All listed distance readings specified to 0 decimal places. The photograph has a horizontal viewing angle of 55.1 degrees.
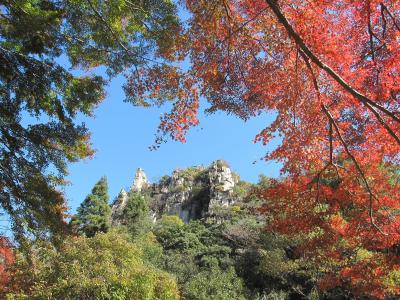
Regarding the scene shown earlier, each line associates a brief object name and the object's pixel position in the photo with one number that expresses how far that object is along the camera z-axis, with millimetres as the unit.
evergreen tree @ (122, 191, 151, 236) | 26062
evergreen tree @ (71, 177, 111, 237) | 24375
